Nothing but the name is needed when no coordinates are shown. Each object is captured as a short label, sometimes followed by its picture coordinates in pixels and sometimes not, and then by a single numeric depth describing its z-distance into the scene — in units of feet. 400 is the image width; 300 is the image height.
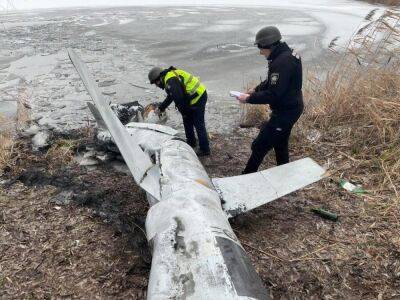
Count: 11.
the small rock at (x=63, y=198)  13.35
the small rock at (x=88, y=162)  16.01
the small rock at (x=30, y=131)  17.63
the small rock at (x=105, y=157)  16.02
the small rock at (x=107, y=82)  25.72
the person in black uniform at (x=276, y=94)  12.69
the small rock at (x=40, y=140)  16.74
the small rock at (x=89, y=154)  16.38
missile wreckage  7.84
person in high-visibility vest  15.92
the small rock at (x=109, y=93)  24.09
